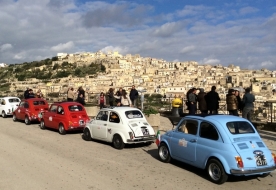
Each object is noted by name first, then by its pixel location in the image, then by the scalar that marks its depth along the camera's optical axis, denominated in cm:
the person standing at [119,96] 1440
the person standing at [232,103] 1068
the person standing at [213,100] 1117
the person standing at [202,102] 1144
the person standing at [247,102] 1043
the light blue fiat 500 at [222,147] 568
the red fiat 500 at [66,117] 1145
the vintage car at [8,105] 1713
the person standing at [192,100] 1159
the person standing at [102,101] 1618
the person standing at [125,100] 1332
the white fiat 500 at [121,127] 890
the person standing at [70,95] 1625
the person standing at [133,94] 1477
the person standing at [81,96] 1598
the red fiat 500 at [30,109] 1425
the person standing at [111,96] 1604
